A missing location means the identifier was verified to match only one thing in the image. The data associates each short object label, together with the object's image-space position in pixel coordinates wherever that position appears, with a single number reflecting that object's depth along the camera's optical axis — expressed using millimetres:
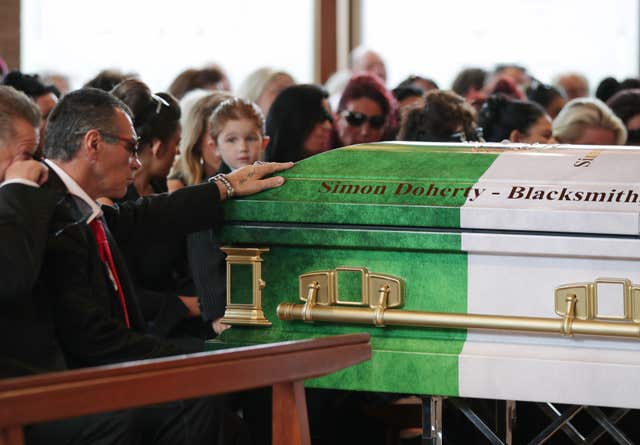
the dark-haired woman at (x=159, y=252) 8619
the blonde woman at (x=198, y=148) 10093
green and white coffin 5753
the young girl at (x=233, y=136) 9672
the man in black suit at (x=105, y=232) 6351
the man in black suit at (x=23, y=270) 5847
